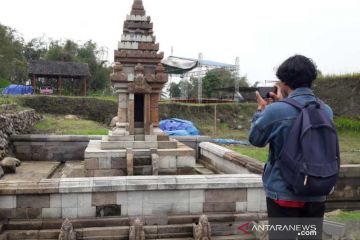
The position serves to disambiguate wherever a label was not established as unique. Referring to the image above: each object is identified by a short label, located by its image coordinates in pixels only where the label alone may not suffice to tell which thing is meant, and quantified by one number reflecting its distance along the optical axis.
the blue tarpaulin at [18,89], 27.34
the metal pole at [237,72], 28.78
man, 2.09
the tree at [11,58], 29.36
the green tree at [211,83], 36.00
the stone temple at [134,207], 4.85
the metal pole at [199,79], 27.52
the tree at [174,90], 46.66
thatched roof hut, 28.53
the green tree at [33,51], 42.59
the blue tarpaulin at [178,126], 16.06
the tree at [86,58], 36.72
